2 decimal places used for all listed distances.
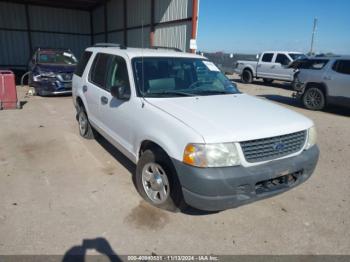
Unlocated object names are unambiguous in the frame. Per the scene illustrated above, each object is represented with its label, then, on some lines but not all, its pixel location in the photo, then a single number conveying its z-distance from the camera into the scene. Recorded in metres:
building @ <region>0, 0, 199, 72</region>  14.72
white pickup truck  15.36
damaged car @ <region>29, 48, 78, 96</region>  10.27
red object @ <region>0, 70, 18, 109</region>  8.29
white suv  2.67
